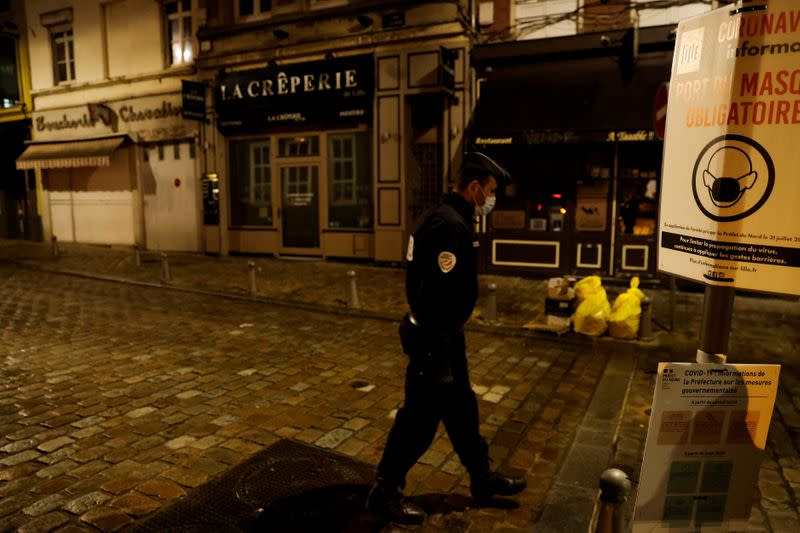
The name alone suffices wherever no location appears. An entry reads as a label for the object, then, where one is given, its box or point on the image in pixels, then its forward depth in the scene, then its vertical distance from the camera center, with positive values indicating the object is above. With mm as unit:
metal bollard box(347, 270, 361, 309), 9297 -1662
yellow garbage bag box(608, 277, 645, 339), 7332 -1593
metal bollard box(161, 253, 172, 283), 11719 -1656
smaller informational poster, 2195 -1008
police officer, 3219 -854
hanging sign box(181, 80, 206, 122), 15250 +2477
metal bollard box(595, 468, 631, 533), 2240 -1222
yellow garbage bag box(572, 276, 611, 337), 7465 -1546
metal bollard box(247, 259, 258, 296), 10438 -1585
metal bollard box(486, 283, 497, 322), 8250 -1684
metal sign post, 2223 -524
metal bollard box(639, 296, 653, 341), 7371 -1709
